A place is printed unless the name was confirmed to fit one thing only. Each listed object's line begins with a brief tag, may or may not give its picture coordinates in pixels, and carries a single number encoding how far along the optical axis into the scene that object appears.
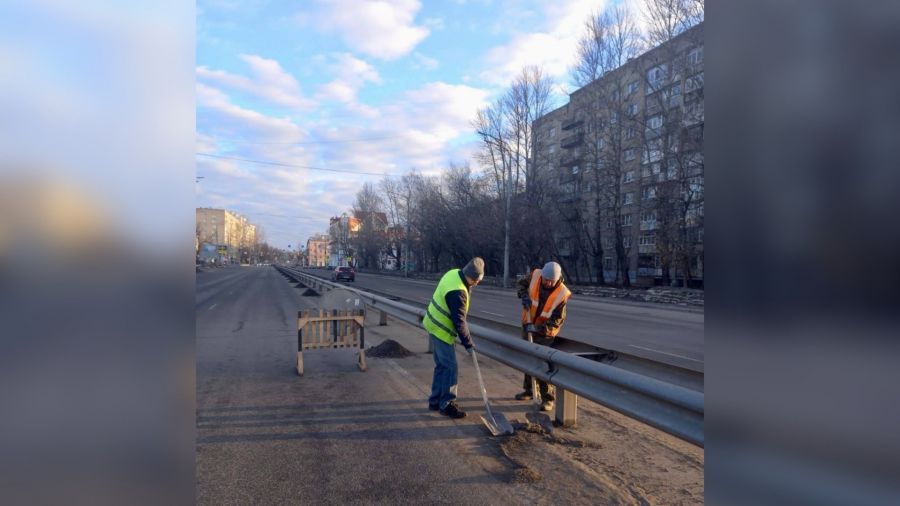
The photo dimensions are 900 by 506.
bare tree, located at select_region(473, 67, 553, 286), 50.16
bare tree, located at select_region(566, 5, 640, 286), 40.09
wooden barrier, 8.04
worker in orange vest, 6.38
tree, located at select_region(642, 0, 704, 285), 30.14
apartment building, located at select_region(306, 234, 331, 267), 185.88
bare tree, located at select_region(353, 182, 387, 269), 94.69
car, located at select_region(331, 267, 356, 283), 48.94
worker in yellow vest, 5.91
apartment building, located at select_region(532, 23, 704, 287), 32.00
